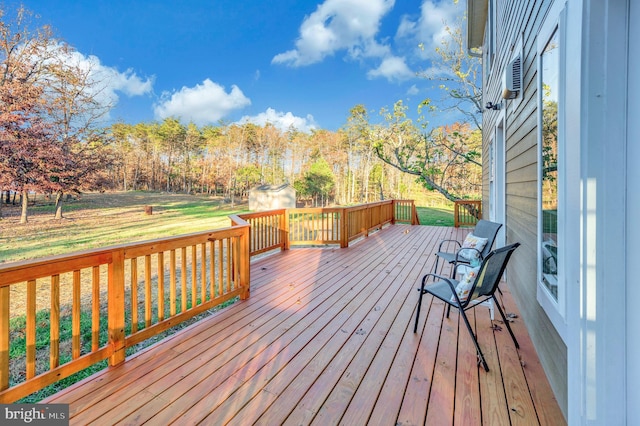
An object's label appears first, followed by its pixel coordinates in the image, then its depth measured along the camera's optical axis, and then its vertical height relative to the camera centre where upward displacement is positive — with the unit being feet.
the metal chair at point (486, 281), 6.72 -1.88
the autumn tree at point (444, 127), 34.78 +10.64
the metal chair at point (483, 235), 10.71 -1.24
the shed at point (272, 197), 65.21 +1.94
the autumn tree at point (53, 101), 36.11 +14.77
